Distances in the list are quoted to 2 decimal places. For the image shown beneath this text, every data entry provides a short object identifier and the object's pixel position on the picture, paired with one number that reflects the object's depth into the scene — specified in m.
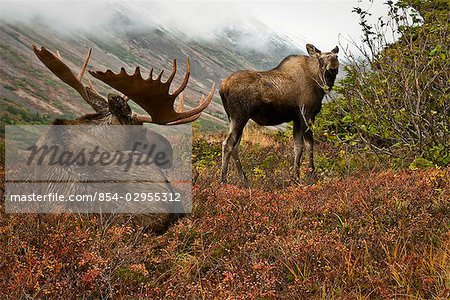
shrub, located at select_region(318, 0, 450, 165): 6.29
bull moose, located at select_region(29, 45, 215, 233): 4.75
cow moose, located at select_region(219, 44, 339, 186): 8.57
